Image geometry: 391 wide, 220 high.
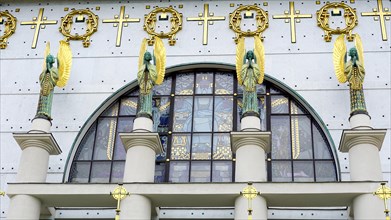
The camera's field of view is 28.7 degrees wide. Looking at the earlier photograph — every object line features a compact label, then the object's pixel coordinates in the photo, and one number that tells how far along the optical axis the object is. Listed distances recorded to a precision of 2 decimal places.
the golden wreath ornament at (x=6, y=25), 18.73
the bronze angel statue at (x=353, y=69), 15.52
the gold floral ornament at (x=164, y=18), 18.39
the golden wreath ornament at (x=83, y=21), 18.56
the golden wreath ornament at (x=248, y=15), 18.28
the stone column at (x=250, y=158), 14.19
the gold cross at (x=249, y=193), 14.08
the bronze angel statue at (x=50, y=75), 16.12
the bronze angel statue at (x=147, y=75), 15.64
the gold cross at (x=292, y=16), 18.44
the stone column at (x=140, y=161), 14.36
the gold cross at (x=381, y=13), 18.25
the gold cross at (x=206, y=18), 18.59
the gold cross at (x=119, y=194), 14.30
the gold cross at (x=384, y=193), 13.79
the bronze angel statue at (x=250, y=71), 15.46
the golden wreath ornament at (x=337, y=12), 18.09
